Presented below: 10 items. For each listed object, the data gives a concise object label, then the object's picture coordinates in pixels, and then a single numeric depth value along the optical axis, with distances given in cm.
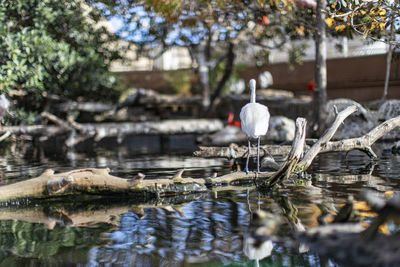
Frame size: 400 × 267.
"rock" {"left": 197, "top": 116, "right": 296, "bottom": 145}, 1639
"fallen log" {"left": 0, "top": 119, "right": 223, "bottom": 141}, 1549
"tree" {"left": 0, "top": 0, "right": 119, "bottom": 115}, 1388
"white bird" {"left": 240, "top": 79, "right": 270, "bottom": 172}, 784
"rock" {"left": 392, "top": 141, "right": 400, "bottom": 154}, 1167
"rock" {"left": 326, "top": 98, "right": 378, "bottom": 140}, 1503
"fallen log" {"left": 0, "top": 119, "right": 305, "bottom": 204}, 629
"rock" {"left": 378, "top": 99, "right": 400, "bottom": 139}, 1459
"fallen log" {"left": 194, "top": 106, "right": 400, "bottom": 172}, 763
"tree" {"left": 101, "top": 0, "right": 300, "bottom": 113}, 1438
